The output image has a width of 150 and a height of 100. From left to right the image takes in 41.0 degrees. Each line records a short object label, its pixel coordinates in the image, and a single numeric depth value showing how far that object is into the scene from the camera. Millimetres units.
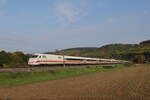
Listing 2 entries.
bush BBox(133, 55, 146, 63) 133538
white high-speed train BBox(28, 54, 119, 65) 41969
